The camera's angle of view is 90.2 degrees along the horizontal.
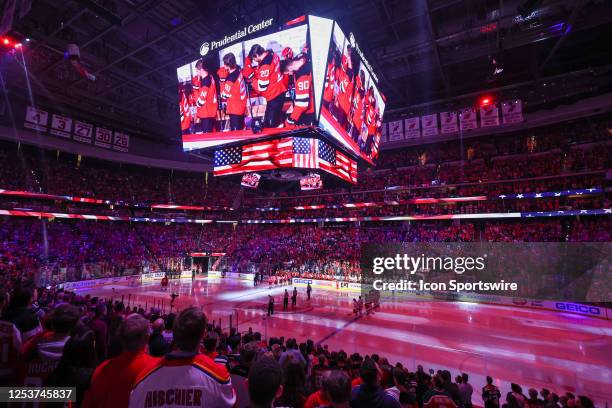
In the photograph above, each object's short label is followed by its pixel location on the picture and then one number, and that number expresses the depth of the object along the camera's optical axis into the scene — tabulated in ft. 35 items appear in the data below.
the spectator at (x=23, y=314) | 12.75
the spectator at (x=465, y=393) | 22.25
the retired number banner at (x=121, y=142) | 114.93
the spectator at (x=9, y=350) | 10.61
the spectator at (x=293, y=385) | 10.57
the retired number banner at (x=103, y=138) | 108.06
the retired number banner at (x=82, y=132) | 100.89
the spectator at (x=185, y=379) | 6.12
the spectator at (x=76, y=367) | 9.04
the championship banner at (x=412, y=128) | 89.25
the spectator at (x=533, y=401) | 20.68
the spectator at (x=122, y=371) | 7.20
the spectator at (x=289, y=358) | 11.03
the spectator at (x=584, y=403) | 18.92
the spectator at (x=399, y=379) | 17.70
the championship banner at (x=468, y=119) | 82.33
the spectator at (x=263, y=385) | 6.13
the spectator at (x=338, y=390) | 7.48
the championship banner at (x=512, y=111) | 75.56
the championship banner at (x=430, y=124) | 86.69
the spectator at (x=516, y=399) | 19.17
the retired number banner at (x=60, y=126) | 95.81
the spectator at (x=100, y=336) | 16.42
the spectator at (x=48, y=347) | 9.96
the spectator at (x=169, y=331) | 17.52
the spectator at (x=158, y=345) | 14.49
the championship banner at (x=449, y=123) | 84.53
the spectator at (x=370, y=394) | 9.24
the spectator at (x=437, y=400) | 14.76
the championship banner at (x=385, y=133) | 96.95
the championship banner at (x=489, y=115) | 79.54
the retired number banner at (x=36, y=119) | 91.20
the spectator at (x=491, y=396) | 22.20
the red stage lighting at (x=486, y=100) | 79.97
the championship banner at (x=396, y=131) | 92.53
